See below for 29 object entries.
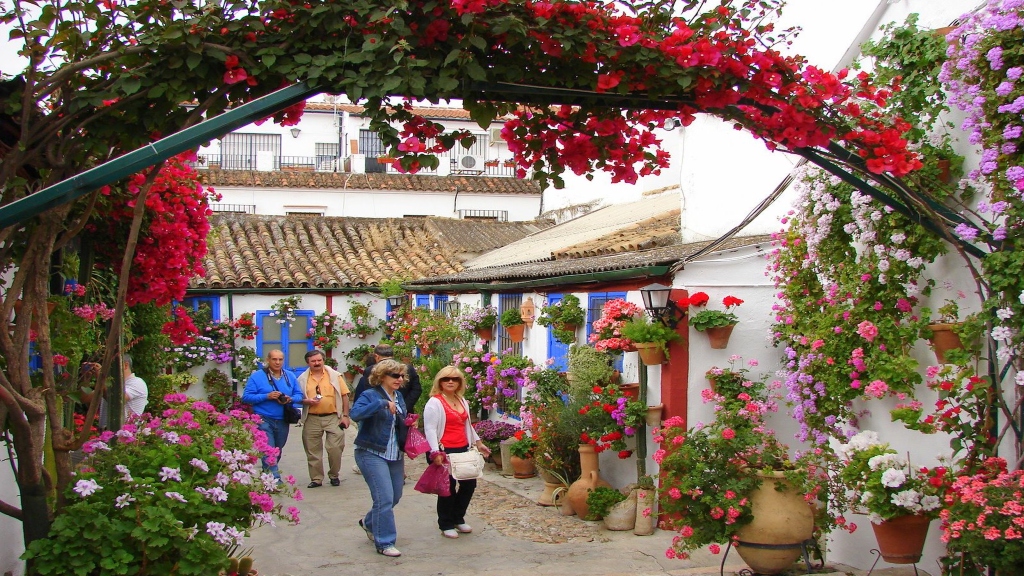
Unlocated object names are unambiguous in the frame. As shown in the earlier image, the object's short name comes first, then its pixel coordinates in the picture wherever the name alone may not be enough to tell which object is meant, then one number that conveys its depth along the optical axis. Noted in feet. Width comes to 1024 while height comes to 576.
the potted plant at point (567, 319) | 35.78
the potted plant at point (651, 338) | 29.04
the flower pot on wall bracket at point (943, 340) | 18.33
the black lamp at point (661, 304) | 29.01
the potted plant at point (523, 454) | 35.37
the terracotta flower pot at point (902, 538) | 18.61
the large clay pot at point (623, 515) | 29.50
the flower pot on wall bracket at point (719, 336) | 29.14
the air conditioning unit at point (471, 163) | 98.63
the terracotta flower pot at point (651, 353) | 29.12
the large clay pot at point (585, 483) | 31.07
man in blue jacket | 34.14
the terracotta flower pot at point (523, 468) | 38.52
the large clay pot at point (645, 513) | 29.07
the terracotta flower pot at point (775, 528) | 22.08
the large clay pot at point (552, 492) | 33.01
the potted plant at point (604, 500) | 29.78
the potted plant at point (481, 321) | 46.70
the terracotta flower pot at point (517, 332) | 42.98
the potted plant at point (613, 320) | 30.48
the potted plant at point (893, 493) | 17.94
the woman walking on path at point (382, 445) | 26.03
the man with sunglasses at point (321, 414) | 35.81
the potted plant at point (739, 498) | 21.81
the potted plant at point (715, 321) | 28.81
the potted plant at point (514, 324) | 42.57
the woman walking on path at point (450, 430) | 26.99
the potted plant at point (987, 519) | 15.26
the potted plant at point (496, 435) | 41.34
